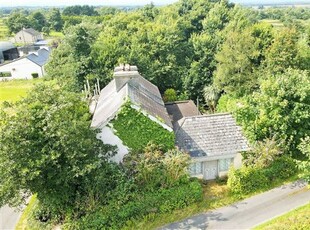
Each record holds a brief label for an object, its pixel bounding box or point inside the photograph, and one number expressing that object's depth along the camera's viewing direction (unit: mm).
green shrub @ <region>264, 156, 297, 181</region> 22188
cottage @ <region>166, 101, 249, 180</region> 22750
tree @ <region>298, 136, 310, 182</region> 17625
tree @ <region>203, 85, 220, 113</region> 37344
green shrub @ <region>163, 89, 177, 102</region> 39156
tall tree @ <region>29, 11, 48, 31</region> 130075
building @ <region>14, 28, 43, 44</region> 105188
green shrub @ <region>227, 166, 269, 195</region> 21172
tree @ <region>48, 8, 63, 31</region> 137375
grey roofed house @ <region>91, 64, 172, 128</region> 22008
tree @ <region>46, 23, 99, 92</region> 37594
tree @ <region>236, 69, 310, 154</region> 23203
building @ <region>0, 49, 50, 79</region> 61969
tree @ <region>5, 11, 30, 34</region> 120312
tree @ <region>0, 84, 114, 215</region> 16734
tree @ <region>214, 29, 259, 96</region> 33969
